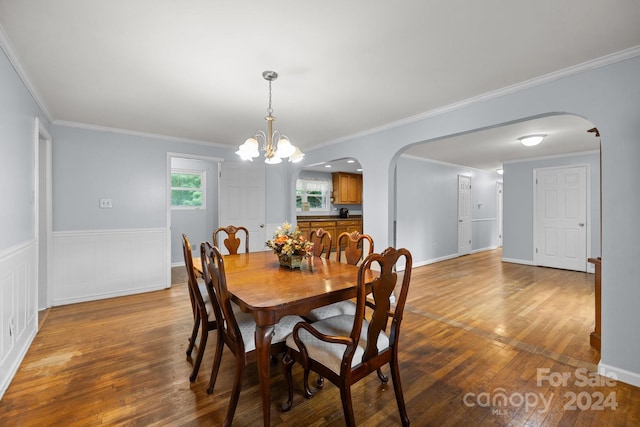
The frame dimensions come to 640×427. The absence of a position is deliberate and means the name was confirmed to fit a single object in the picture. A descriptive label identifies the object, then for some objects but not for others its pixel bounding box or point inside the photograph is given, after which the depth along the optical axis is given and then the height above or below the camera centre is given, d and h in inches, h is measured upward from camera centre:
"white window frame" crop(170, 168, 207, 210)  241.8 +21.6
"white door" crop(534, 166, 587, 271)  222.7 -4.5
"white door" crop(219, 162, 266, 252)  197.0 +9.7
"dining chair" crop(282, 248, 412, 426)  56.8 -28.6
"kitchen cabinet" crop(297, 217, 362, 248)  296.4 -13.2
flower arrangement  92.3 -9.9
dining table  61.0 -18.7
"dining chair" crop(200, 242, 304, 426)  63.7 -28.9
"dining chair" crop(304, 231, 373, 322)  87.0 -18.9
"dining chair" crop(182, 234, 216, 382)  82.2 -29.2
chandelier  96.5 +21.2
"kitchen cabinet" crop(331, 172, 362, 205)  332.5 +27.4
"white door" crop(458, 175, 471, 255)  284.4 -2.7
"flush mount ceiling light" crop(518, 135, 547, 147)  166.7 +41.4
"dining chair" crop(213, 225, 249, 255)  136.3 -13.1
